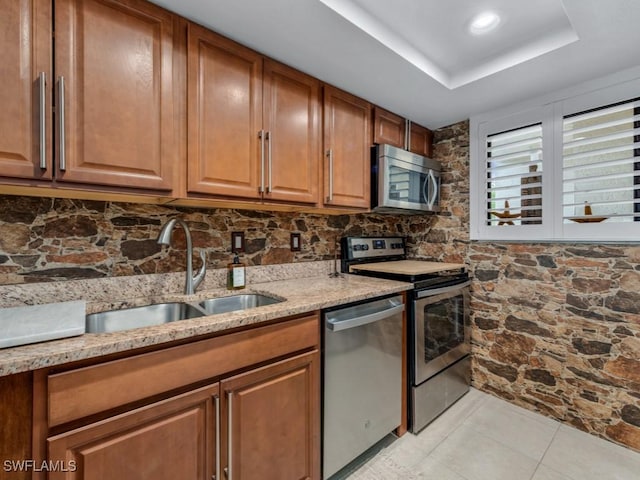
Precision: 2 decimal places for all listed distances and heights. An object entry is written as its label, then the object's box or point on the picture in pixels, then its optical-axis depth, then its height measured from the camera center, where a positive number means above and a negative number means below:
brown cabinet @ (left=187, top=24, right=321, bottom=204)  1.37 +0.59
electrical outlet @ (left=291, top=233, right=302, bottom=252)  2.14 -0.03
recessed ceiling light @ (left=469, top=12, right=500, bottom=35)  1.46 +1.09
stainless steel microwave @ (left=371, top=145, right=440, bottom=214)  2.14 +0.44
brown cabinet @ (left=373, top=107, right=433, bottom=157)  2.21 +0.85
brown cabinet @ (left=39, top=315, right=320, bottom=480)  0.87 -0.61
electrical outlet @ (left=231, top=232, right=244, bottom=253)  1.85 -0.02
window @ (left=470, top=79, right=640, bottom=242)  1.79 +0.46
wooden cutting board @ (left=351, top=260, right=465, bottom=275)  2.00 -0.21
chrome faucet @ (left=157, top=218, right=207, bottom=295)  1.41 -0.09
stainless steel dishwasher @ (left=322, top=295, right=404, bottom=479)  1.48 -0.76
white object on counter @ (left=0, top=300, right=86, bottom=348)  0.87 -0.27
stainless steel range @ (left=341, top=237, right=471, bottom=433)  1.91 -0.60
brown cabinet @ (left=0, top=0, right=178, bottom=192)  1.00 +0.54
